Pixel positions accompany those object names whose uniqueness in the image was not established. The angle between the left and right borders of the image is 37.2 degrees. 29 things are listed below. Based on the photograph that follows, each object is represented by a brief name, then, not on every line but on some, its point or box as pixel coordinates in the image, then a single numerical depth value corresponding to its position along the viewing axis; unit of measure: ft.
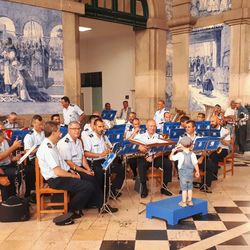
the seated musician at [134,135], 22.58
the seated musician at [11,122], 26.63
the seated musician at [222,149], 23.94
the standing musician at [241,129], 35.09
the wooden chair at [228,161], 24.39
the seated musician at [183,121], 24.07
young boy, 16.94
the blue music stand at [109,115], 32.48
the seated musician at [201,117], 29.78
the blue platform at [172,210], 16.40
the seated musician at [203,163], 21.77
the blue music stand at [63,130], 24.09
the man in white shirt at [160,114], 32.81
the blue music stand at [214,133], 23.90
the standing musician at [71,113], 30.39
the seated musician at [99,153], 19.52
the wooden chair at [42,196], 16.70
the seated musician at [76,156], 18.07
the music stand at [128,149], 18.83
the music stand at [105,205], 17.76
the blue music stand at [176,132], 24.05
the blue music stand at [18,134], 21.65
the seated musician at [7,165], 18.20
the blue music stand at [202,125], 27.01
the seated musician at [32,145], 20.01
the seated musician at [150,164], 20.81
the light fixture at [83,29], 54.26
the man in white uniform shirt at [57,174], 16.44
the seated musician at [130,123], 26.92
